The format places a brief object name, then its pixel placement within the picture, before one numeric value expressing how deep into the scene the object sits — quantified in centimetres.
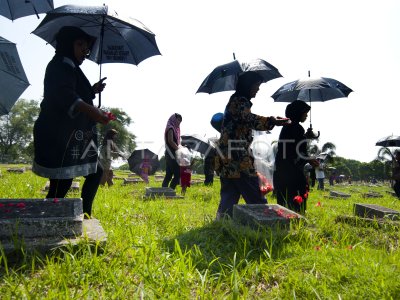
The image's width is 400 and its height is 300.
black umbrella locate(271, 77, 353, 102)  546
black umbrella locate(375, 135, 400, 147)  1419
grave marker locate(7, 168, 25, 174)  1351
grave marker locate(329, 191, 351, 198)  1066
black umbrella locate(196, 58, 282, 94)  440
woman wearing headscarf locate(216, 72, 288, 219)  365
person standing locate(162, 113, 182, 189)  708
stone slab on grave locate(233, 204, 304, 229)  303
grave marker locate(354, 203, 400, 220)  456
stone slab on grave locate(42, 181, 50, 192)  645
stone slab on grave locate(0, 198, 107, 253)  220
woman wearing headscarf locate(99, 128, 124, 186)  828
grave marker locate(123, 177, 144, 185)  1146
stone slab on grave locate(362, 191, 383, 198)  1174
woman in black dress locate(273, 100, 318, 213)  433
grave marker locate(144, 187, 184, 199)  660
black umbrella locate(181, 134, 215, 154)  1209
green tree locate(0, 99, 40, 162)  5688
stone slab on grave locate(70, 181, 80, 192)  659
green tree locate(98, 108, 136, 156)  5075
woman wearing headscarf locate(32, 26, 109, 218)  272
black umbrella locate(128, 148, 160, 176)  1255
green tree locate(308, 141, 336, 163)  5761
